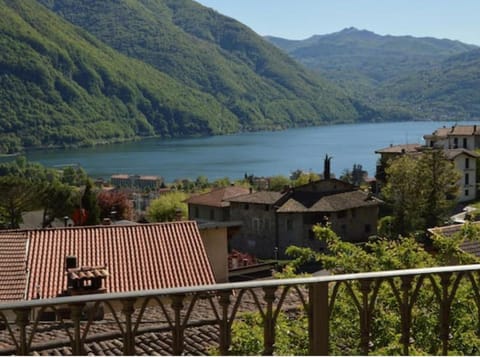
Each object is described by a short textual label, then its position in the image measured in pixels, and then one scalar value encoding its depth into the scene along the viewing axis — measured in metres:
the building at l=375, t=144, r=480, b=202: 50.31
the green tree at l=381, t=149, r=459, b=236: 35.84
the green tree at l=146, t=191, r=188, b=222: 52.96
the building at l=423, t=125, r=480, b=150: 60.91
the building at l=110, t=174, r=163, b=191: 108.15
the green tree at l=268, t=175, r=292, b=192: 77.19
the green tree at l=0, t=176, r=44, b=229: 40.59
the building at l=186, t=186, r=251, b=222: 46.69
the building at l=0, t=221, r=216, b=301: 12.39
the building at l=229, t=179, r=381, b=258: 39.75
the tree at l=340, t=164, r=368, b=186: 82.88
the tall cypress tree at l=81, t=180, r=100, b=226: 36.54
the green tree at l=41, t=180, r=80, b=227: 42.47
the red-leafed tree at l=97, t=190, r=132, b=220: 45.78
